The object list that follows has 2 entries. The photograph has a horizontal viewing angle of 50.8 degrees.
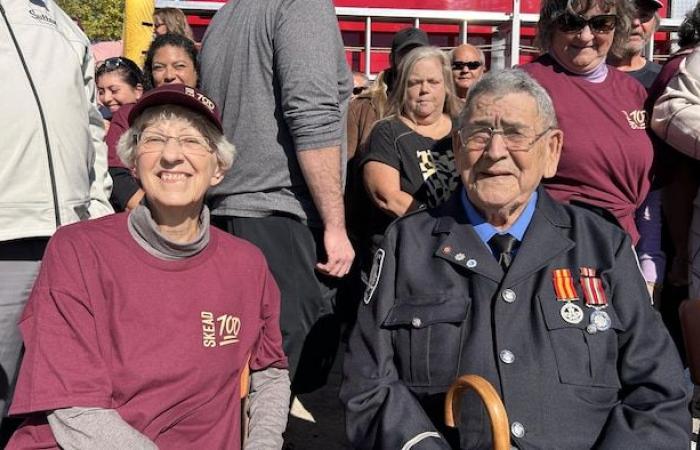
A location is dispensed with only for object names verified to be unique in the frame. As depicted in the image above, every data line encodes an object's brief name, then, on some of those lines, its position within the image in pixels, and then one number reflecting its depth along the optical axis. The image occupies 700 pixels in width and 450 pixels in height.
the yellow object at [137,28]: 6.51
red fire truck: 6.77
